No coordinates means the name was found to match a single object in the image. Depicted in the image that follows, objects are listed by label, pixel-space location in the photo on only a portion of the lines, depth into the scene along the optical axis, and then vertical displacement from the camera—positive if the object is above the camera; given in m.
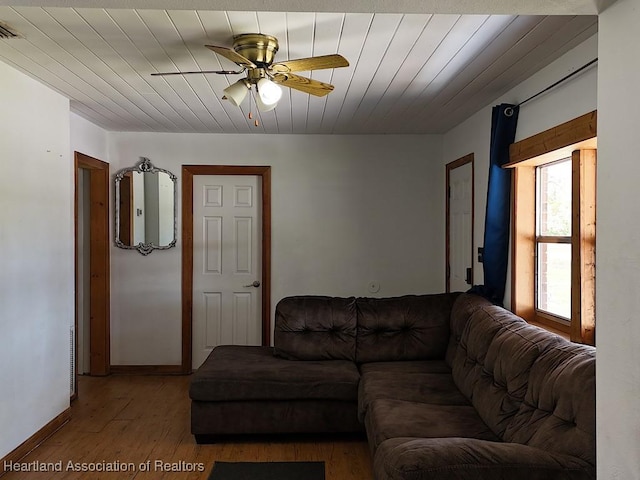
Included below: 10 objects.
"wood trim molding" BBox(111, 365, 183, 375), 5.11 -1.30
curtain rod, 2.51 +0.79
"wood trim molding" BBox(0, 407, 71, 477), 3.09 -1.30
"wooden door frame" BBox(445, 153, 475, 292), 4.90 +0.05
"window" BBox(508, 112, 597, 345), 2.71 +0.03
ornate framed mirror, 5.06 +0.25
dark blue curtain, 3.42 +0.19
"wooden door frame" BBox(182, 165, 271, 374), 5.12 -0.11
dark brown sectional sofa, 1.92 -0.82
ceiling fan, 2.44 +0.79
